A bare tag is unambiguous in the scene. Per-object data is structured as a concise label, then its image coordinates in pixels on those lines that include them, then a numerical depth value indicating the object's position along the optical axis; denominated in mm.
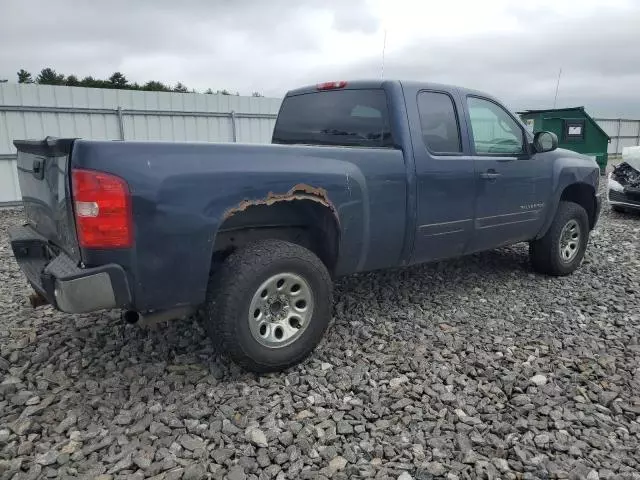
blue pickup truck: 2535
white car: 8547
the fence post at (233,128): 12742
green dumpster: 14344
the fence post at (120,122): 11211
